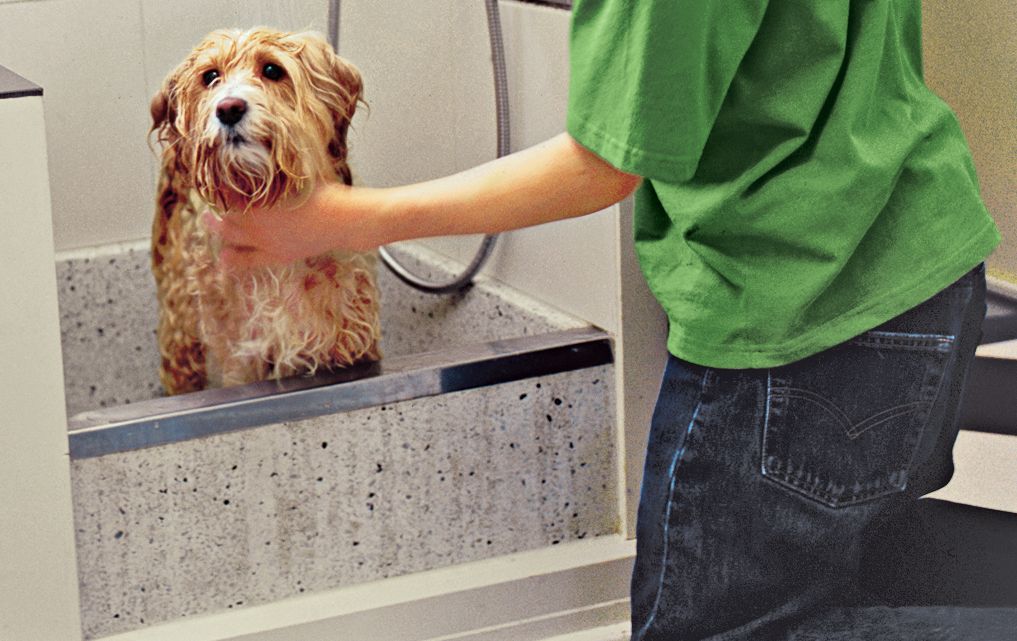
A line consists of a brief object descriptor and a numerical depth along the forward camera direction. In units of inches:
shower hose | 70.7
